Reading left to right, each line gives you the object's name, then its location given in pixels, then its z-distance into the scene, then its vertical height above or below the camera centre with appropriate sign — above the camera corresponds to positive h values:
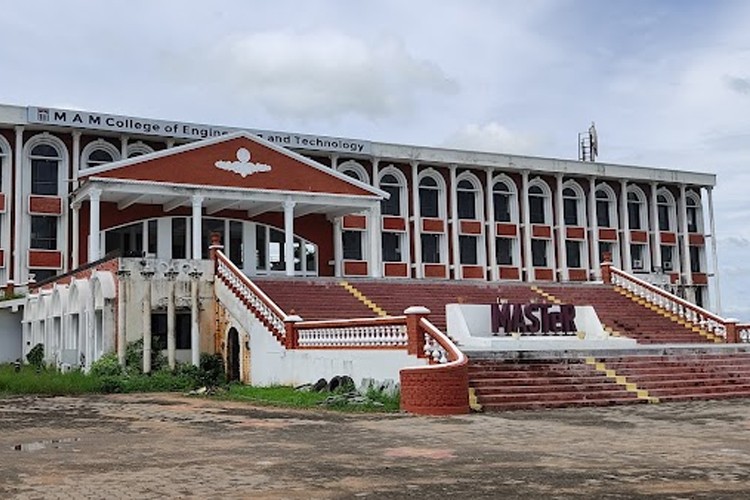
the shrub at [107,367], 24.42 -0.56
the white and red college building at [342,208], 32.38 +5.53
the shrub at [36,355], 30.61 -0.21
